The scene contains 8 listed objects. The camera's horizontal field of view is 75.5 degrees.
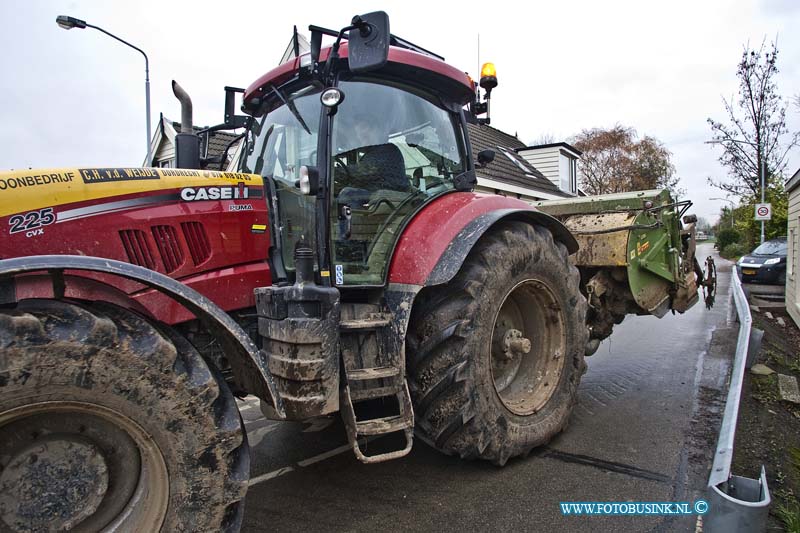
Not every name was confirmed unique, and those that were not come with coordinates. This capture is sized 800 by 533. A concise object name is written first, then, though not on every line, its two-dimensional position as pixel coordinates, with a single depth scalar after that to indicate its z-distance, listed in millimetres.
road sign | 17250
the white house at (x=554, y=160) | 18562
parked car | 14022
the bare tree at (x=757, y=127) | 21391
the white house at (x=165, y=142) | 10280
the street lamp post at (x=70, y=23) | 8195
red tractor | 1884
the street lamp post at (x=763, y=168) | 19234
